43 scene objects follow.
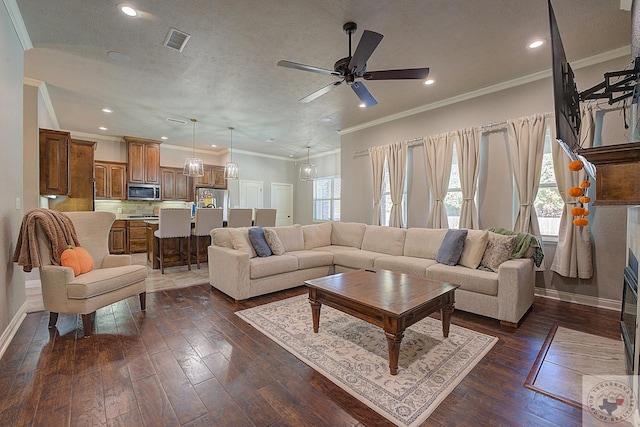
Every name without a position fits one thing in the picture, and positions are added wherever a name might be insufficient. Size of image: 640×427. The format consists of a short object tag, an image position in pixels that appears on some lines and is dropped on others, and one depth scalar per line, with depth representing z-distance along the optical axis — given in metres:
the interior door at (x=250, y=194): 8.64
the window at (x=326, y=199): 8.46
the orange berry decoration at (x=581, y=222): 2.38
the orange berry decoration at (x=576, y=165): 2.08
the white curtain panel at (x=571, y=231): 3.26
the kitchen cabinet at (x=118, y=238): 6.57
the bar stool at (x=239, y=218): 5.39
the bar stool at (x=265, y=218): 5.72
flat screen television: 1.77
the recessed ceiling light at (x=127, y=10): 2.44
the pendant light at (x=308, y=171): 5.91
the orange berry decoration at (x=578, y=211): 2.50
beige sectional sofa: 2.82
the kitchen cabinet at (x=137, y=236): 6.79
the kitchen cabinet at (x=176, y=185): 7.51
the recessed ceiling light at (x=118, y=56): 3.20
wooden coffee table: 1.91
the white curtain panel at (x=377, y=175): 5.59
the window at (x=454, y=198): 4.60
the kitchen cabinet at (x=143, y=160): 6.93
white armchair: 2.44
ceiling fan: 2.51
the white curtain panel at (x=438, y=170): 4.56
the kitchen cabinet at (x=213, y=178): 8.16
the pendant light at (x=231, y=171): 6.05
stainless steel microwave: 6.96
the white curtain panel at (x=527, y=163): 3.63
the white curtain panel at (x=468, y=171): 4.22
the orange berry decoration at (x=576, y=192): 2.45
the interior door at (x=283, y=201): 9.37
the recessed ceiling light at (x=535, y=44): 2.95
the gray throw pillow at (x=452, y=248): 3.37
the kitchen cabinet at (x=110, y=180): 6.64
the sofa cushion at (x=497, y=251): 3.10
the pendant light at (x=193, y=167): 5.34
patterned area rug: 1.70
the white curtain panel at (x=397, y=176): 5.20
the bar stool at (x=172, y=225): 4.76
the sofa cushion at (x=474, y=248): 3.23
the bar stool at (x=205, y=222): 5.14
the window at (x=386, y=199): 5.57
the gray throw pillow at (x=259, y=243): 3.80
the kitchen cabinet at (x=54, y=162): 4.16
